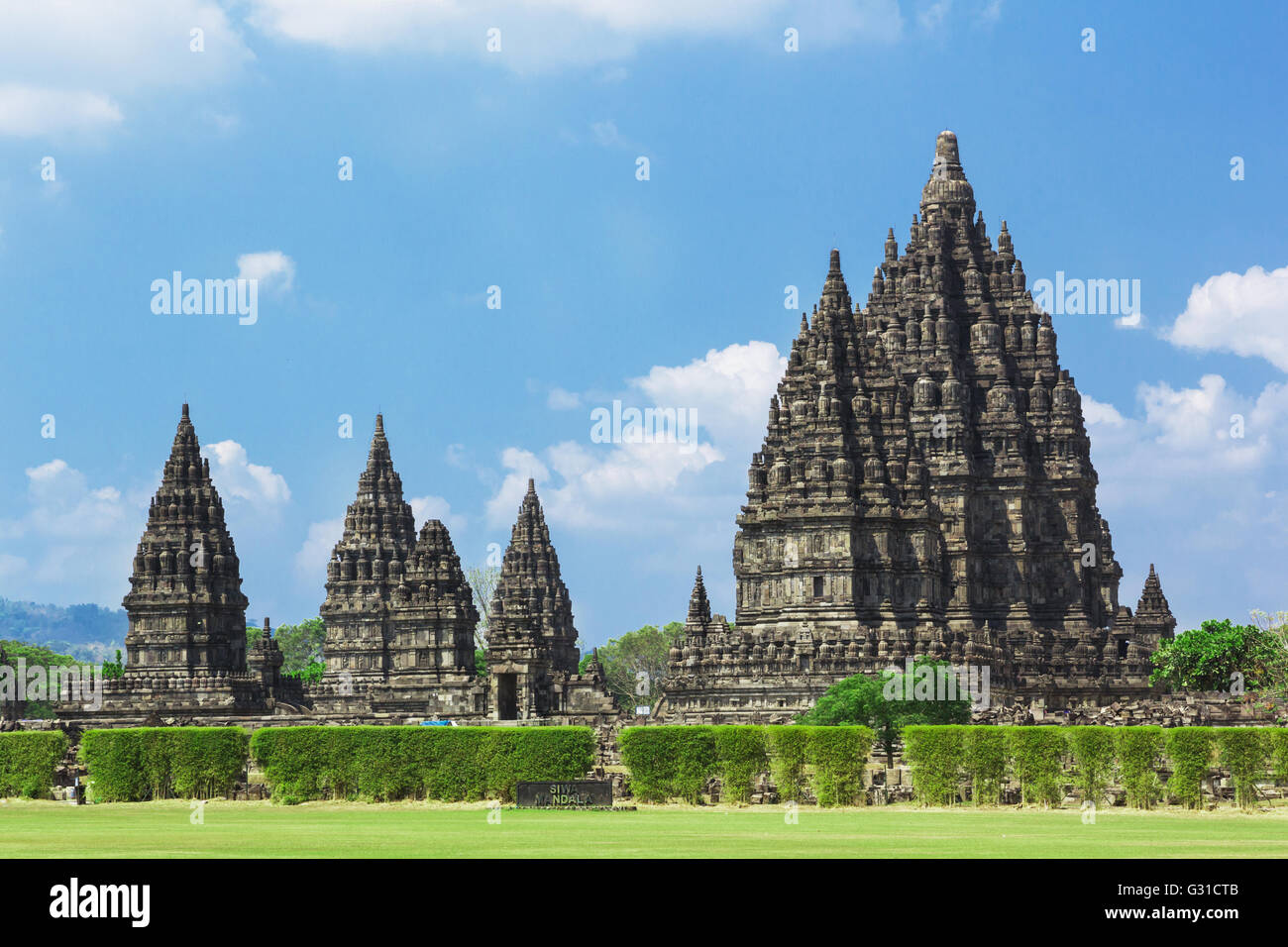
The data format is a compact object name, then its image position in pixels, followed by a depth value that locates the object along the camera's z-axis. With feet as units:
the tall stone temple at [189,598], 492.13
